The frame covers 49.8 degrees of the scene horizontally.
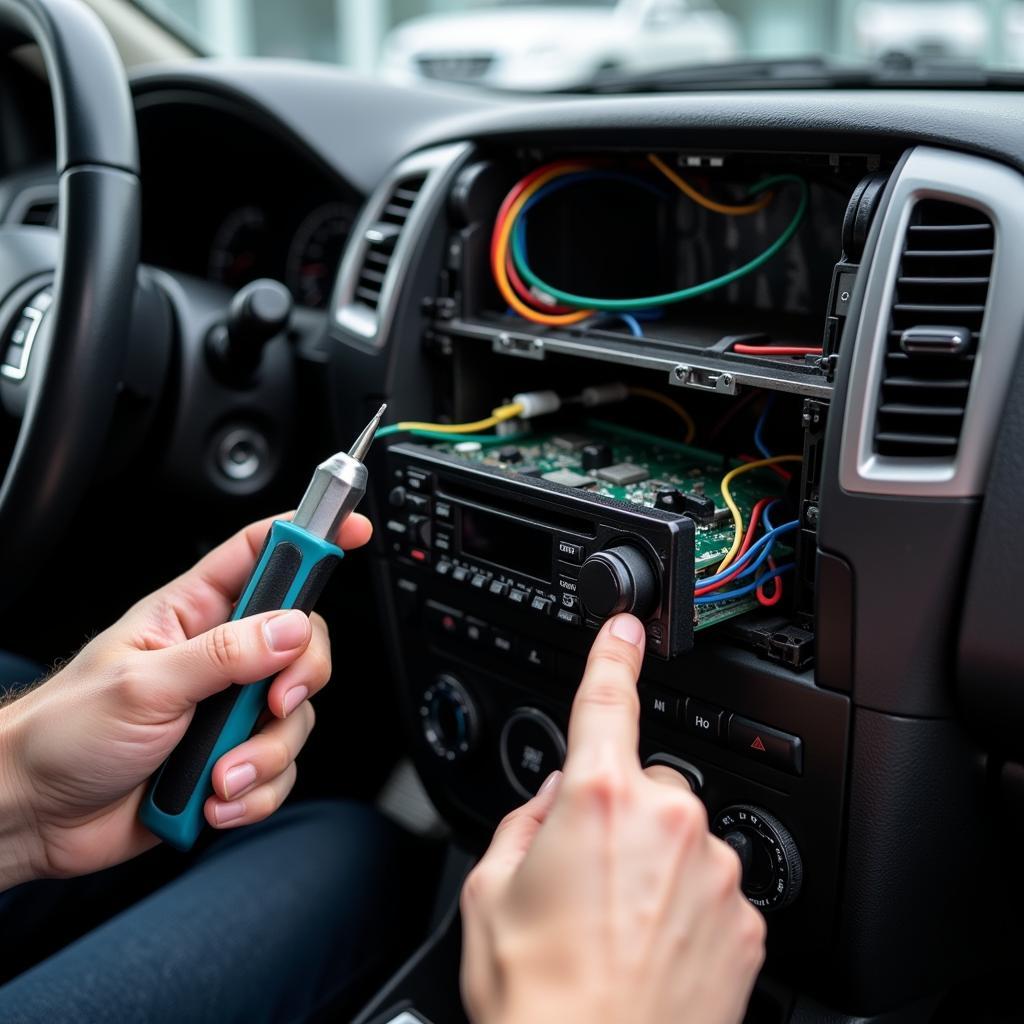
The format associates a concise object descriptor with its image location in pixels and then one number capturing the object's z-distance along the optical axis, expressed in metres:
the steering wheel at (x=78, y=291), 1.07
